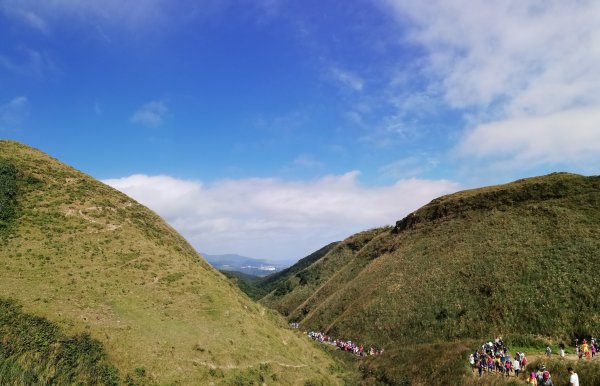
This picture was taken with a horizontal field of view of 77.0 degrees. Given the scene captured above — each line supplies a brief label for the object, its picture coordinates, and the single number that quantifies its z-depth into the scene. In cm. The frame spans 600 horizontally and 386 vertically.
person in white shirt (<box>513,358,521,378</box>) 3195
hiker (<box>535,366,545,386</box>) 2811
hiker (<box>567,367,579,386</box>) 2389
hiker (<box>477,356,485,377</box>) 3499
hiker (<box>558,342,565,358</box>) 3347
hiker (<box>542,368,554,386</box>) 2705
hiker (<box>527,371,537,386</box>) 2860
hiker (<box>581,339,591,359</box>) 3266
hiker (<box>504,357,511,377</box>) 3302
